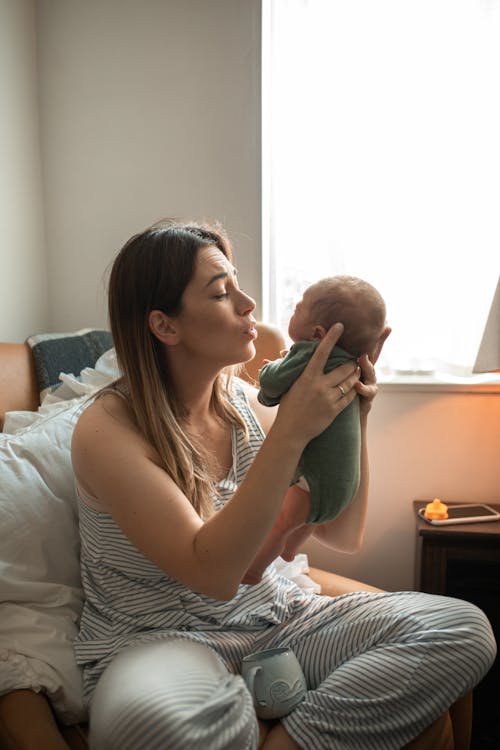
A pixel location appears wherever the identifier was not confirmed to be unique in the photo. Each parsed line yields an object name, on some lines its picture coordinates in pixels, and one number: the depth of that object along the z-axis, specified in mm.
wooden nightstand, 1902
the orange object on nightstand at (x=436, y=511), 2002
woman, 1134
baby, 1174
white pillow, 1236
